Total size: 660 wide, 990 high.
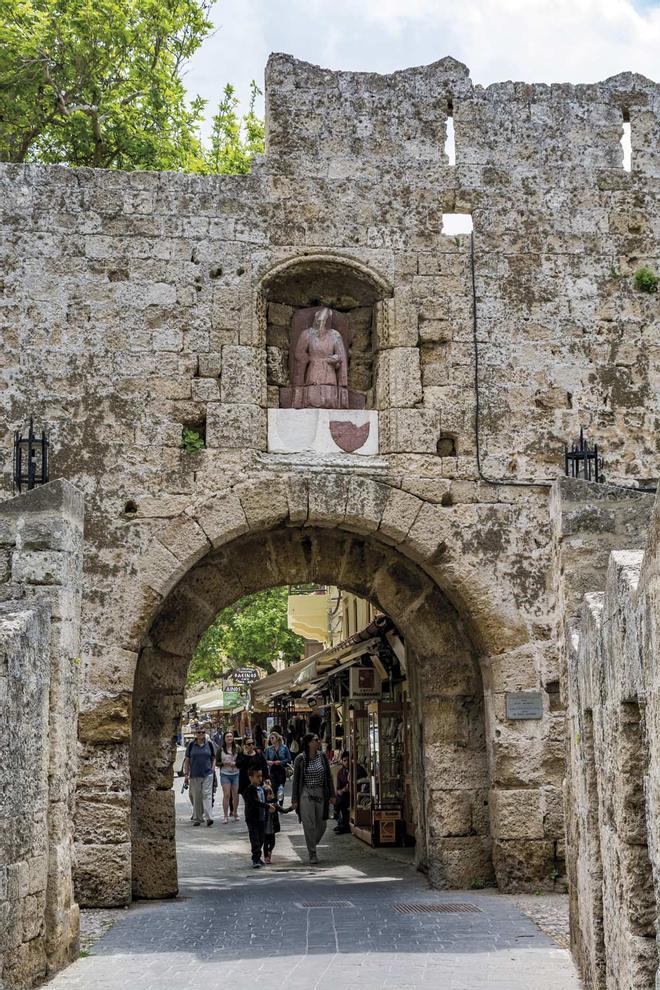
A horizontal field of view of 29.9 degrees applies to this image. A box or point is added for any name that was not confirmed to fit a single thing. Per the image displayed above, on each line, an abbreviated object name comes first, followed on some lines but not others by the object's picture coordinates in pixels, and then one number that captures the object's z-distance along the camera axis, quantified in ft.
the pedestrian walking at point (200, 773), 49.62
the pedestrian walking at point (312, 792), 39.99
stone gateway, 31.91
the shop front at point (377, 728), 43.42
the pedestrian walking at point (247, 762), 40.19
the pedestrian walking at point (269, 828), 40.47
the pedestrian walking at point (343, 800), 51.47
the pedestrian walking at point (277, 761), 51.44
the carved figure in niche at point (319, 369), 33.60
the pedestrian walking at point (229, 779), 58.34
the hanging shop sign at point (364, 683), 45.98
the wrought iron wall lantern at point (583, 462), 32.63
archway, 32.50
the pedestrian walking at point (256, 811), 38.68
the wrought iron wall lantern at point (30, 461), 30.99
